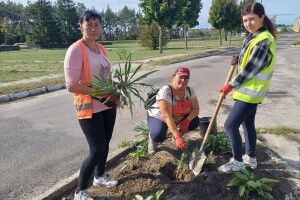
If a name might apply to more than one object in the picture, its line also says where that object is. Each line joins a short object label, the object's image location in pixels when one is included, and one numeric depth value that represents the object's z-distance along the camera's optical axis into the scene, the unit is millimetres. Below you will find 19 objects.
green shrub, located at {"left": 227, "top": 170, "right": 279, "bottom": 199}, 3838
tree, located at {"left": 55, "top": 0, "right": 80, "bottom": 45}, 50500
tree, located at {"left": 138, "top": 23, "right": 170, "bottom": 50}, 32875
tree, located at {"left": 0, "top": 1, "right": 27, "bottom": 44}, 88062
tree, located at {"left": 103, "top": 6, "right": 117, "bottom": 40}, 93188
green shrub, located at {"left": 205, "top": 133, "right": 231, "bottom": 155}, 4969
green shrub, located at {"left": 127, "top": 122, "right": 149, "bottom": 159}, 5086
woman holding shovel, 4004
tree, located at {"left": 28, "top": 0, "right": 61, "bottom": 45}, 47875
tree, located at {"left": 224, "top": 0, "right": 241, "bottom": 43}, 37844
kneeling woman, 4643
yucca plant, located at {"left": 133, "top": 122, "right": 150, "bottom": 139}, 5895
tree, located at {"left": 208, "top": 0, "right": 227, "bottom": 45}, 37438
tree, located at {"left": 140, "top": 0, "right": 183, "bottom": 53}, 26078
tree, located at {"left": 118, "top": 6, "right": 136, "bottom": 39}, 95312
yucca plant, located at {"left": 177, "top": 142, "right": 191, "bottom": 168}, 4574
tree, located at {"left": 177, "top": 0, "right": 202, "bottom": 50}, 30641
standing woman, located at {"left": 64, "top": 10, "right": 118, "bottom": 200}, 3602
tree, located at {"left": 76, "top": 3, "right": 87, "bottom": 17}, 103500
